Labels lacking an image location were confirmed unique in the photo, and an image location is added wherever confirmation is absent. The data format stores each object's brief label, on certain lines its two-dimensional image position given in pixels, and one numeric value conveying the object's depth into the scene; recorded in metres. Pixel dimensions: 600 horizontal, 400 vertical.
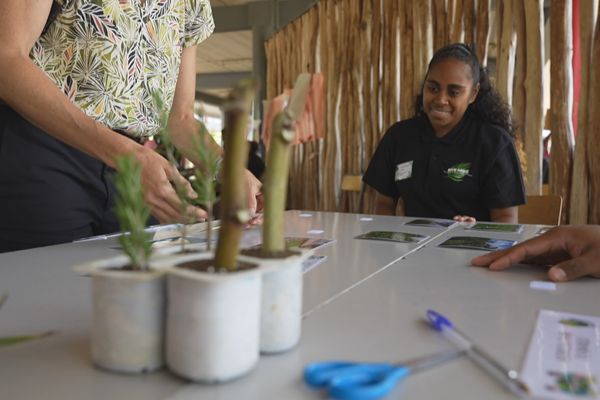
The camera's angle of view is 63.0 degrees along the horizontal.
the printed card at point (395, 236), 1.23
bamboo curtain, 2.42
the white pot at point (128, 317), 0.41
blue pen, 0.42
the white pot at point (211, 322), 0.39
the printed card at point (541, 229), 1.40
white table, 0.42
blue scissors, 0.38
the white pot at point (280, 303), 0.45
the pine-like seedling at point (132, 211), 0.41
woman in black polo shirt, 2.11
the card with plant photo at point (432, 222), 1.54
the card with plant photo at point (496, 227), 1.43
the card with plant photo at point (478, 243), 1.12
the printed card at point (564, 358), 0.41
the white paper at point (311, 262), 0.88
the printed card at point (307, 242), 1.12
